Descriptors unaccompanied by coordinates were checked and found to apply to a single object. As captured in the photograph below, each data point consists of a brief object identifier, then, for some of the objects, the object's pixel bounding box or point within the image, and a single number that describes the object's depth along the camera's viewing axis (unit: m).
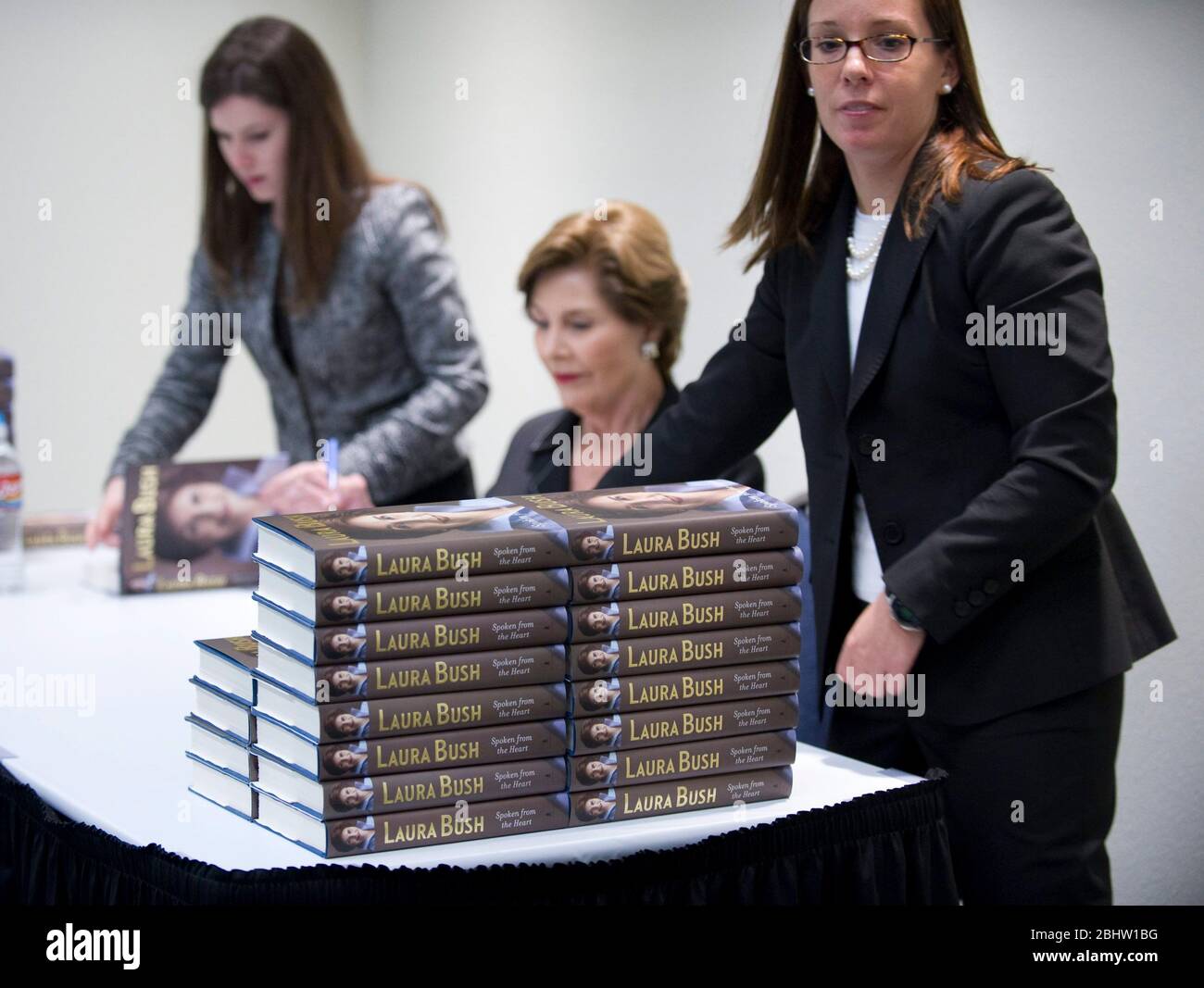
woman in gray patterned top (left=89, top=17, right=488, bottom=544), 3.14
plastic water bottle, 2.79
